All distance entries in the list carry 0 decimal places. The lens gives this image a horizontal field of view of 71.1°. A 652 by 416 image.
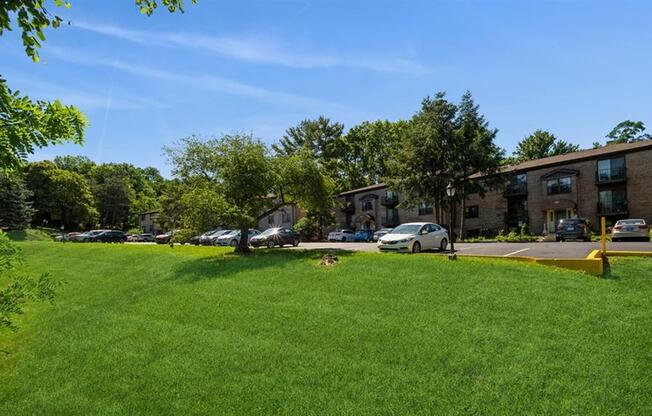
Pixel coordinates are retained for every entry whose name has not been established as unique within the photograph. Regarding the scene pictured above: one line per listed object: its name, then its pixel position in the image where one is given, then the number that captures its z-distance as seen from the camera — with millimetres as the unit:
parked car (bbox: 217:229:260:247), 34419
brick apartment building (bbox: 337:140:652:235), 34000
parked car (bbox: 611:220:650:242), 24391
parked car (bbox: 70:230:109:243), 46200
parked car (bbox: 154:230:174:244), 44388
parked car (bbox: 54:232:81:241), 50844
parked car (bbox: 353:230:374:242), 47781
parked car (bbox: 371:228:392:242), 39828
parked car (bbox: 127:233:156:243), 56350
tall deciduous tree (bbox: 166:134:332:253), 19328
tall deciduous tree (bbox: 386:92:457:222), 38062
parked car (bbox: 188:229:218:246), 38250
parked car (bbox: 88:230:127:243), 45219
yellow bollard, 11480
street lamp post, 13805
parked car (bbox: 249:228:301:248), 29400
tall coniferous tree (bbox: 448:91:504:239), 37344
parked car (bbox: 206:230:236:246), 36475
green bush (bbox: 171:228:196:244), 20247
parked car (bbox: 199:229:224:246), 37500
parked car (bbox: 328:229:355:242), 48438
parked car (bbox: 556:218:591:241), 27734
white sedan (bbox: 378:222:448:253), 18141
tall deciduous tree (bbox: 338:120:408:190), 66438
